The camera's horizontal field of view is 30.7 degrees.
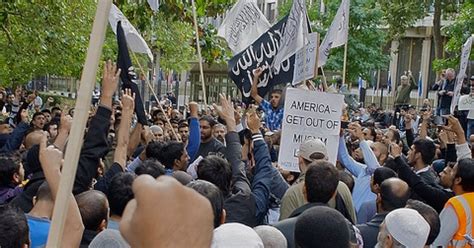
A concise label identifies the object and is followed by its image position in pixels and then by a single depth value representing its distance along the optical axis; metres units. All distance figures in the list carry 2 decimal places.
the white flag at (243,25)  12.13
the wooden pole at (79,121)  2.69
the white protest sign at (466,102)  13.84
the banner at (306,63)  10.09
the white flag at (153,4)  10.87
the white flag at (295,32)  10.47
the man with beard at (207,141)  8.84
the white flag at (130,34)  10.42
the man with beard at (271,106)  10.50
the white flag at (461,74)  11.49
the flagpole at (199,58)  8.77
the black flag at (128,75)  8.06
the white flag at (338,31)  11.94
